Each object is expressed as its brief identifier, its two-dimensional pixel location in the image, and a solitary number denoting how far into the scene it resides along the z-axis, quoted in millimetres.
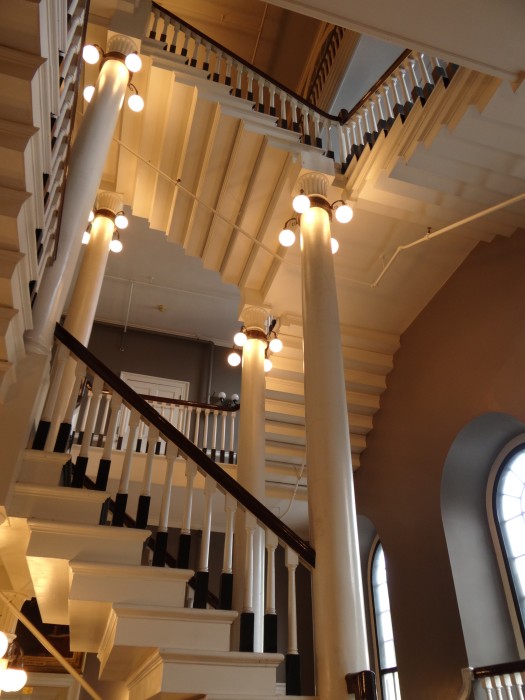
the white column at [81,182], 3453
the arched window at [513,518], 5613
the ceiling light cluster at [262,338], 6582
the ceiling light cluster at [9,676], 4281
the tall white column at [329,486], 3105
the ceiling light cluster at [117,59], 4879
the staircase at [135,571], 2697
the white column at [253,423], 4984
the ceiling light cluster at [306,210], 5043
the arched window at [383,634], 7023
